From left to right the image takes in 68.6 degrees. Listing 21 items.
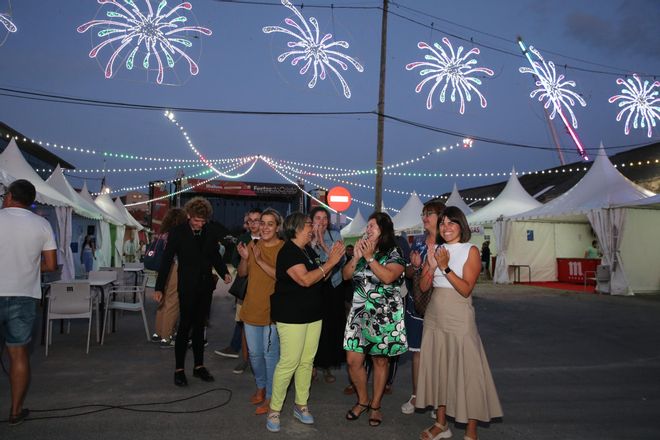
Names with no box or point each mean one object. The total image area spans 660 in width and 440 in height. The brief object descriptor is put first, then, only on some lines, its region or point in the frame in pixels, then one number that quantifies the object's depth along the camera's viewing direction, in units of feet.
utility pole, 46.91
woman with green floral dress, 11.51
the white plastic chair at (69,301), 19.36
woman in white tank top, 10.22
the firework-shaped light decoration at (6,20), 26.17
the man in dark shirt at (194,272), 14.90
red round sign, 39.48
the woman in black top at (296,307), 10.94
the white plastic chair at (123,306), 21.34
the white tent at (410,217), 73.56
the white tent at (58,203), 38.11
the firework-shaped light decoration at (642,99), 50.34
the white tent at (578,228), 45.03
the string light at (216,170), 59.84
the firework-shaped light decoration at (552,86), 49.70
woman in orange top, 12.59
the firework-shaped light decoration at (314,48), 34.94
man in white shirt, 10.98
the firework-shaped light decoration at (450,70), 40.23
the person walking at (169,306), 19.67
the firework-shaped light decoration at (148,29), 29.32
